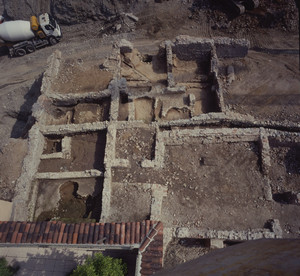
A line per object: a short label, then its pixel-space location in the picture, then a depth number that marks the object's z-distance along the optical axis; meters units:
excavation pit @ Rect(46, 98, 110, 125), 12.00
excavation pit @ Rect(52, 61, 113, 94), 12.69
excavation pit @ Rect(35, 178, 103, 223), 9.91
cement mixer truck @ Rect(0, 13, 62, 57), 16.25
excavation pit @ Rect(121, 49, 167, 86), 13.92
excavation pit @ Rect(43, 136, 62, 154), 11.44
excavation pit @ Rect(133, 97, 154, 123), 12.28
